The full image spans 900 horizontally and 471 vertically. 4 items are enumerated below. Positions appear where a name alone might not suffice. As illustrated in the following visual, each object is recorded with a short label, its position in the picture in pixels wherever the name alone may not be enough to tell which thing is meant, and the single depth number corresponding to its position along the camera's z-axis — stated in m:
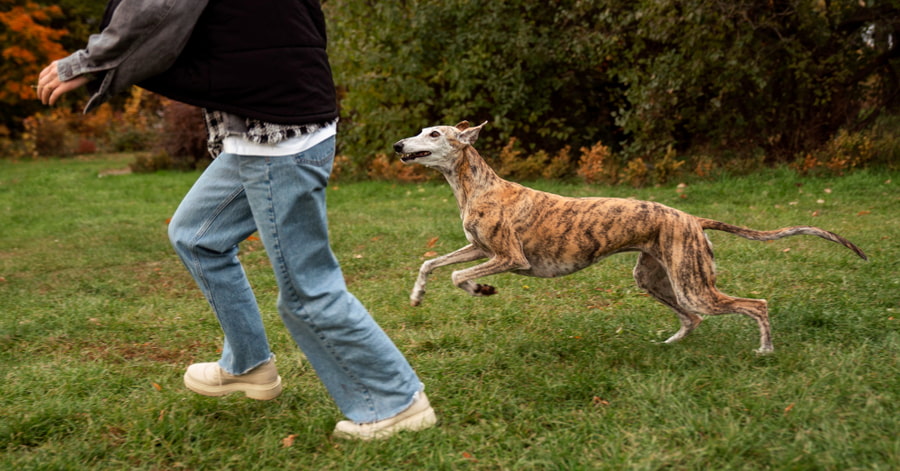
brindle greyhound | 3.98
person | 2.53
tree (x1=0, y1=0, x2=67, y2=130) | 24.31
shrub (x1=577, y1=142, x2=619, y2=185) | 11.84
